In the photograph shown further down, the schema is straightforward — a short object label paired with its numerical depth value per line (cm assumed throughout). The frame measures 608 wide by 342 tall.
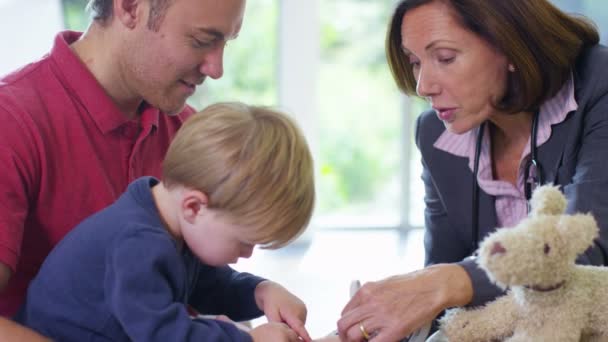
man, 147
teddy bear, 128
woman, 157
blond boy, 134
